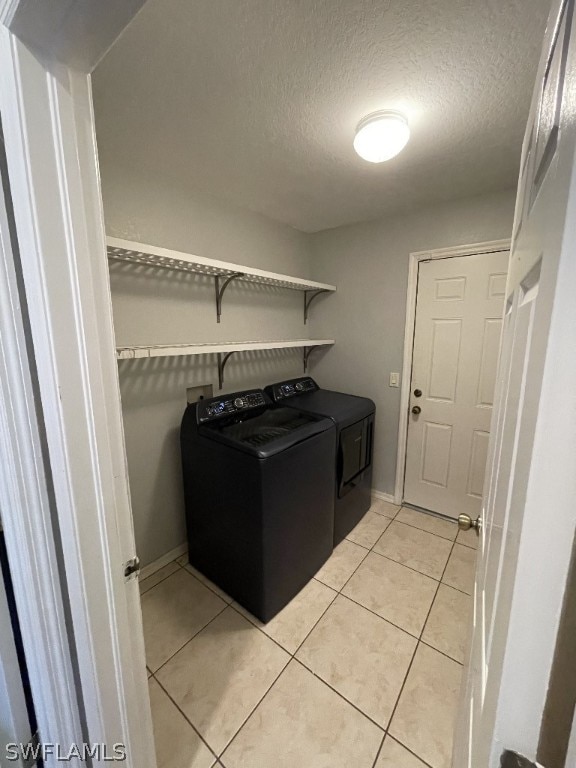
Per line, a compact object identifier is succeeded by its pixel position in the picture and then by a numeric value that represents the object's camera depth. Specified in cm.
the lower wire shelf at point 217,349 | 128
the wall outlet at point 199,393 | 195
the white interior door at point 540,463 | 25
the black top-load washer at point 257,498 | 146
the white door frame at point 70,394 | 55
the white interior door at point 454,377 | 207
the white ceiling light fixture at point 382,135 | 122
